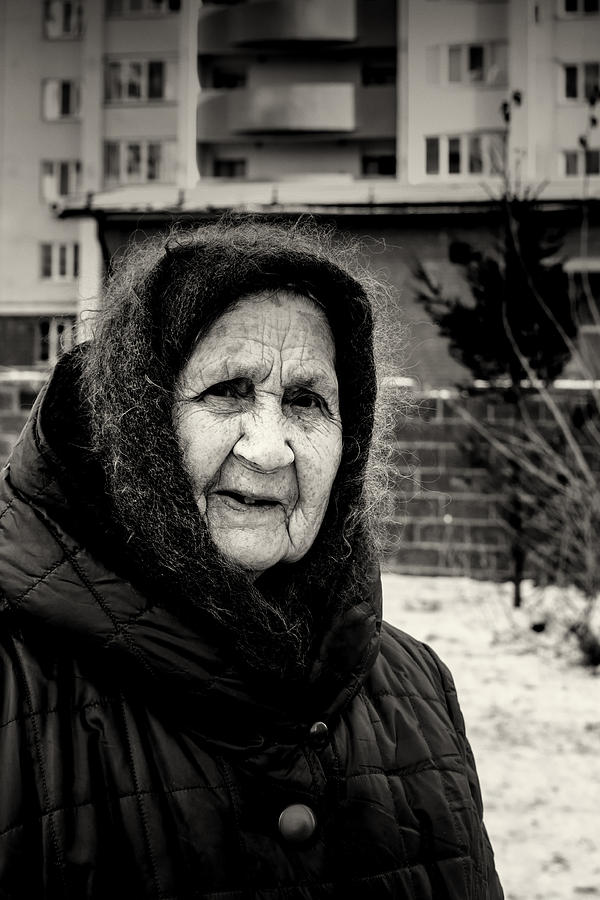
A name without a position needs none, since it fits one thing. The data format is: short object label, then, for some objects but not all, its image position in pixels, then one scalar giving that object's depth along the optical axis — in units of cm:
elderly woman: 132
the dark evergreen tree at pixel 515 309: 717
